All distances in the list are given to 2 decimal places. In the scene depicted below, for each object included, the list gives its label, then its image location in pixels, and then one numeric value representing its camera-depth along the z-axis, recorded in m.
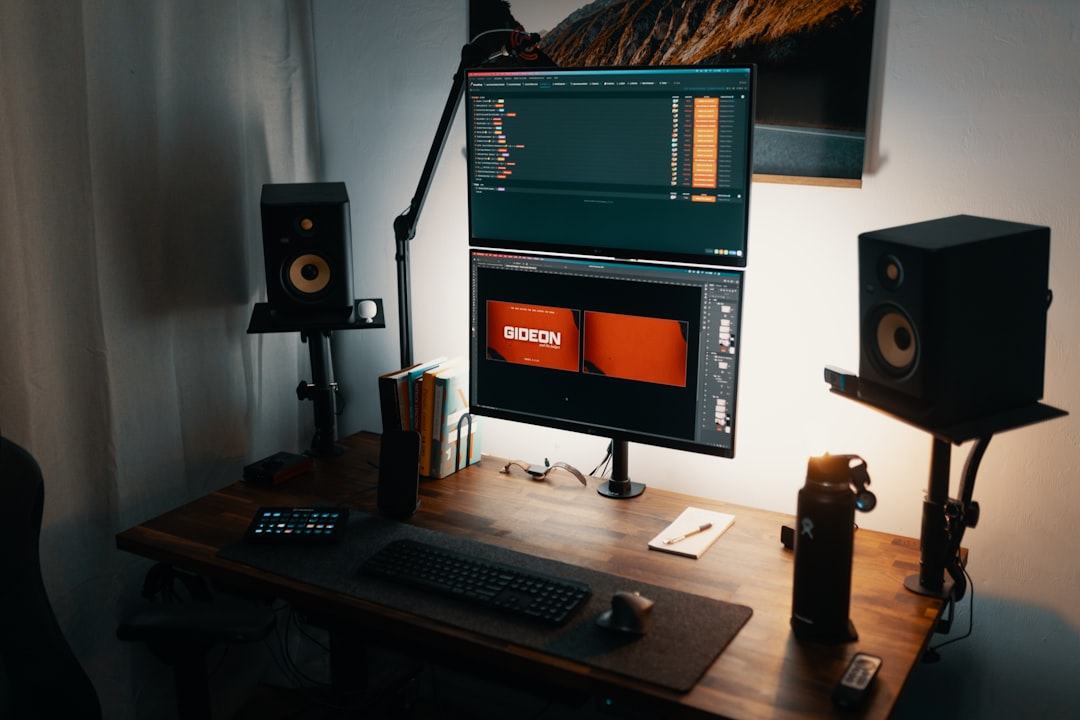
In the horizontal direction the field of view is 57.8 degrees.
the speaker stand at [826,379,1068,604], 1.56
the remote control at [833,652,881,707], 1.29
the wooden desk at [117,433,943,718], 1.36
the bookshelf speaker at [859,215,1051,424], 1.37
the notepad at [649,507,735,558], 1.74
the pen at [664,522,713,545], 1.77
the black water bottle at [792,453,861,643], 1.43
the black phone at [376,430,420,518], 1.88
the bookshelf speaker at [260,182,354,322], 2.08
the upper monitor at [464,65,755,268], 1.73
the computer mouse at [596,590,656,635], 1.45
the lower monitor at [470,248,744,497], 1.79
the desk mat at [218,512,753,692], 1.40
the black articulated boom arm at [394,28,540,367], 1.89
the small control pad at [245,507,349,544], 1.77
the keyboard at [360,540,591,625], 1.53
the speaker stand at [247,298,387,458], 2.12
